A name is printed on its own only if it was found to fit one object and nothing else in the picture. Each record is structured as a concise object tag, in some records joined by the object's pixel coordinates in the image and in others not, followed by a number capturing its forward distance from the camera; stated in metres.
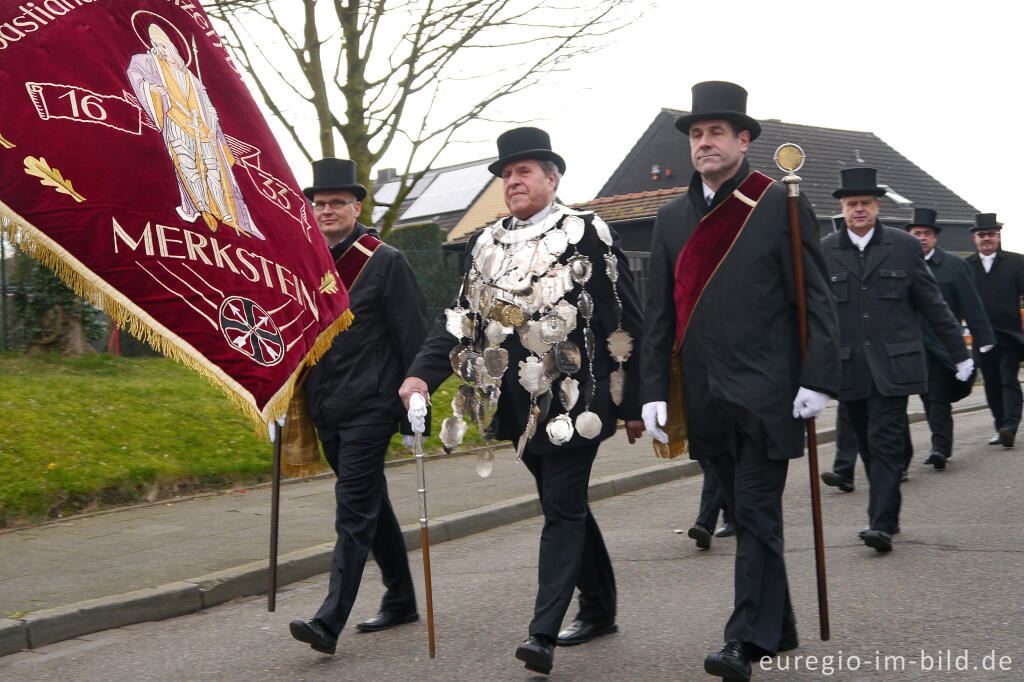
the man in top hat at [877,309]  6.55
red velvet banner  3.92
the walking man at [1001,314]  10.58
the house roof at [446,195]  40.22
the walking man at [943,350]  9.43
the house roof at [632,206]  24.81
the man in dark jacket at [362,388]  4.89
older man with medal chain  4.44
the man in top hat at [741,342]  4.06
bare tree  14.09
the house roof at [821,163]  36.31
